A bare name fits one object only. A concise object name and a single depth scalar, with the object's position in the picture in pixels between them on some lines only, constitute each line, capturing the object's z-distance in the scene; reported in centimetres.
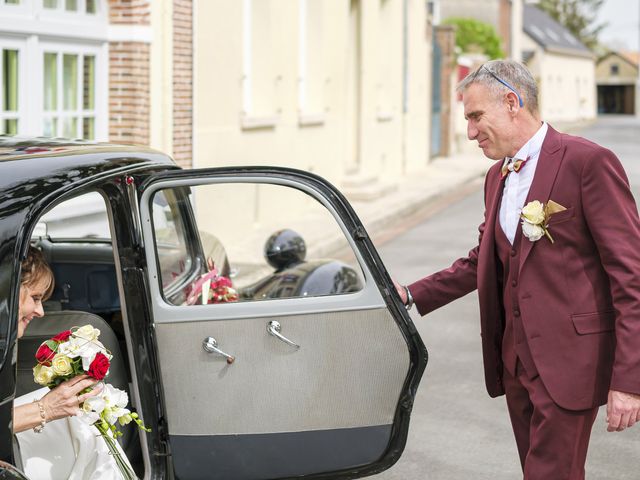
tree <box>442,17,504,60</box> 4403
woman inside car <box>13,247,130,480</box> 383
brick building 1088
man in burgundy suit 366
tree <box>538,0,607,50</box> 11194
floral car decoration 531
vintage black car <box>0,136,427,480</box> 427
